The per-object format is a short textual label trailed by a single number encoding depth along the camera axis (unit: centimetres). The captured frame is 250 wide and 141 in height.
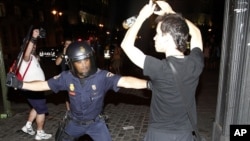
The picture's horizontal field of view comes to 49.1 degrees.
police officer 362
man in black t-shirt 247
